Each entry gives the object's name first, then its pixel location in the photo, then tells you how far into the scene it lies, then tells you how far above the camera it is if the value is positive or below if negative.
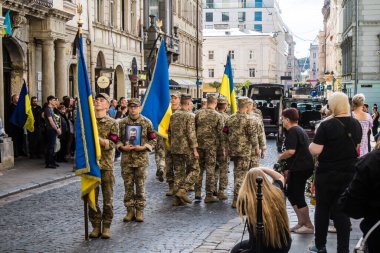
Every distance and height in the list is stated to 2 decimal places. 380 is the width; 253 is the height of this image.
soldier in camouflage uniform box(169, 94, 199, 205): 12.08 -0.97
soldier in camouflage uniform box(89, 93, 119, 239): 9.25 -0.94
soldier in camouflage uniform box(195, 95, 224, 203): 12.52 -0.77
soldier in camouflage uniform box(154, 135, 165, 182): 15.22 -1.49
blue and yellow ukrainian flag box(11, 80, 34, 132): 18.59 -0.56
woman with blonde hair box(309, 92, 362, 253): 7.58 -0.76
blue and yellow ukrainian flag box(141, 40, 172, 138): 11.95 -0.12
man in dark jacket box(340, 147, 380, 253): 5.01 -0.77
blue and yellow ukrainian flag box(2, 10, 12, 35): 19.30 +1.91
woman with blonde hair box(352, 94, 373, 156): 10.97 -0.43
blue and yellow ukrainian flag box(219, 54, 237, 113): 17.31 +0.04
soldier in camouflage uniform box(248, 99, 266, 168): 12.09 -0.86
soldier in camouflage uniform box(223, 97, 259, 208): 11.85 -0.84
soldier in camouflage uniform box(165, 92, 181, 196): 13.50 -1.51
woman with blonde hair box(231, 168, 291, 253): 5.38 -0.94
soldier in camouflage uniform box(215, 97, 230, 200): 12.62 -1.41
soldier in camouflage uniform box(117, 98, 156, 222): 10.23 -0.94
